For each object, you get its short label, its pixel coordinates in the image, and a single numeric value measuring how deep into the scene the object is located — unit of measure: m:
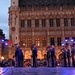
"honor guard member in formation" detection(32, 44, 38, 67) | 18.17
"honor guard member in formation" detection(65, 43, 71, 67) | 19.56
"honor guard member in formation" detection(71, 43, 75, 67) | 18.60
